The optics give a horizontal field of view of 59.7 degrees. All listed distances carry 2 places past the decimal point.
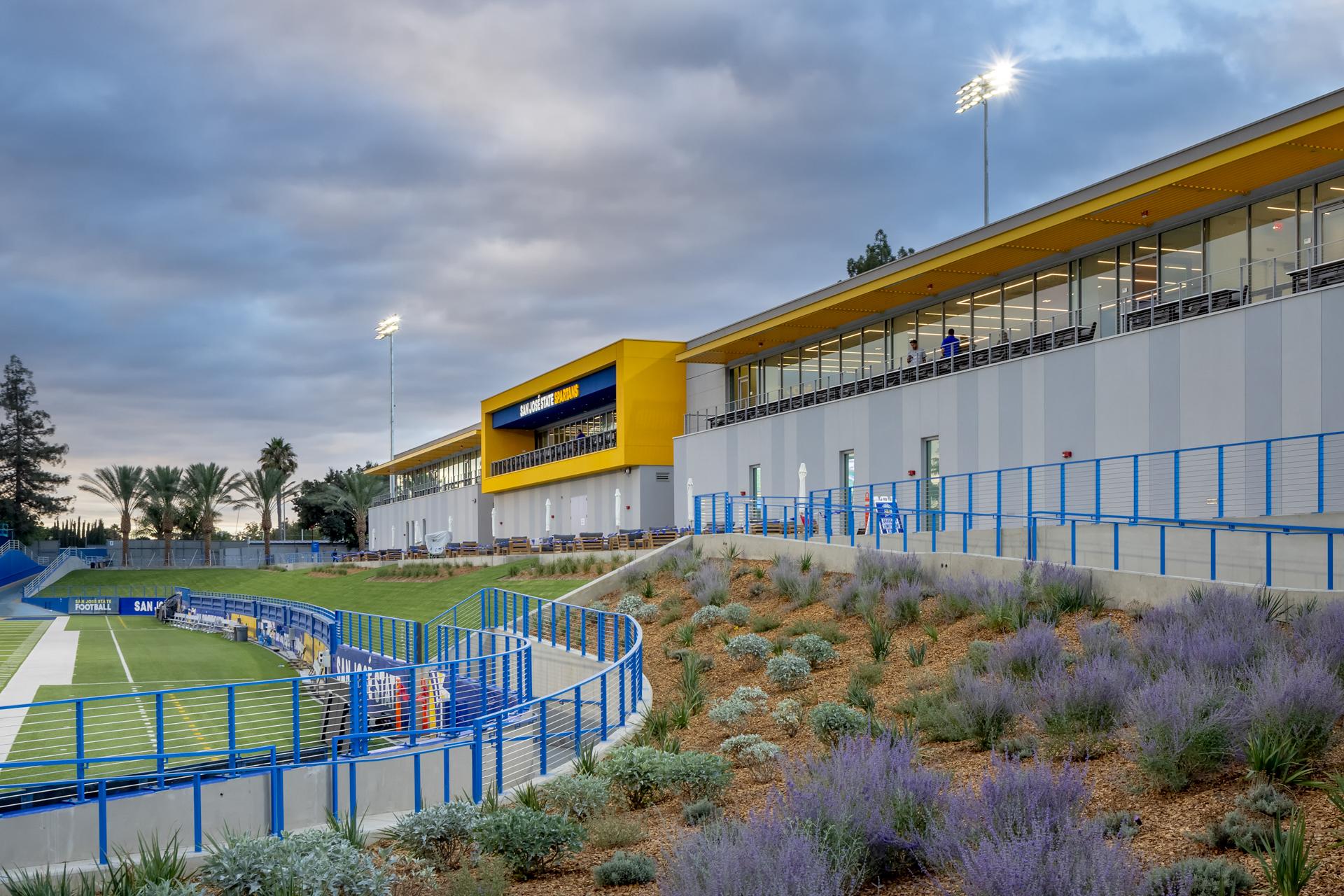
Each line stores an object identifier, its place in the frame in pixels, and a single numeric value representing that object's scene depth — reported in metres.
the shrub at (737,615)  20.53
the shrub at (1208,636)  10.75
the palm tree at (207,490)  90.94
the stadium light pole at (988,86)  43.31
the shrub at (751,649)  17.45
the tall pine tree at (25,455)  101.31
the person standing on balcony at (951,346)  31.39
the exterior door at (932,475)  30.23
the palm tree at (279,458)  114.62
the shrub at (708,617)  20.97
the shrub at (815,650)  16.25
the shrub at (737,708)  13.76
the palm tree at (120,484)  89.69
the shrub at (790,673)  15.30
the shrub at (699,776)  10.59
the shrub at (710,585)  22.69
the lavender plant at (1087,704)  9.81
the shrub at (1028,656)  12.33
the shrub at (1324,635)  10.05
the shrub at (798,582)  20.70
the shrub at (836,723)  11.61
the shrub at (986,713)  10.60
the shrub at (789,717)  13.00
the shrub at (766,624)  19.45
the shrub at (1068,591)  15.62
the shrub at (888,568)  19.89
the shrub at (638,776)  10.80
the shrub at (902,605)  17.52
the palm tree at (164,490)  91.25
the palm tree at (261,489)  93.44
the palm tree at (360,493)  94.62
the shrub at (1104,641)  12.26
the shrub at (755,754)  11.40
